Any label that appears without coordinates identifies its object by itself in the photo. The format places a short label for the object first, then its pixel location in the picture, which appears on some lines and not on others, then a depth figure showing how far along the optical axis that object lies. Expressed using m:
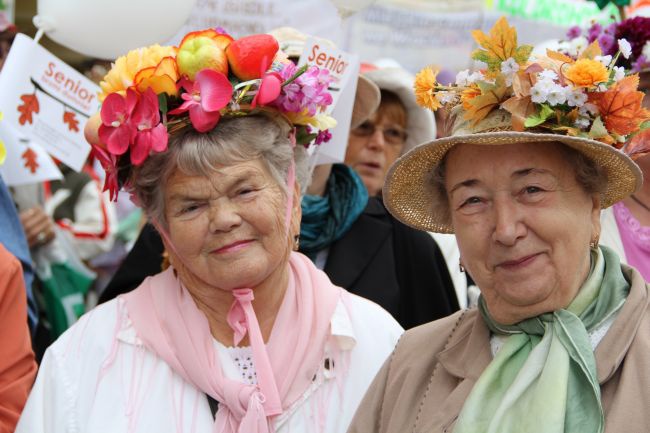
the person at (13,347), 3.73
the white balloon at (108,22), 4.46
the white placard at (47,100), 4.43
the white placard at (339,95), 4.35
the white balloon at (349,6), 4.65
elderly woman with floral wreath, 3.47
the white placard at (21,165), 5.03
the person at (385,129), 5.54
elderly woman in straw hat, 2.65
